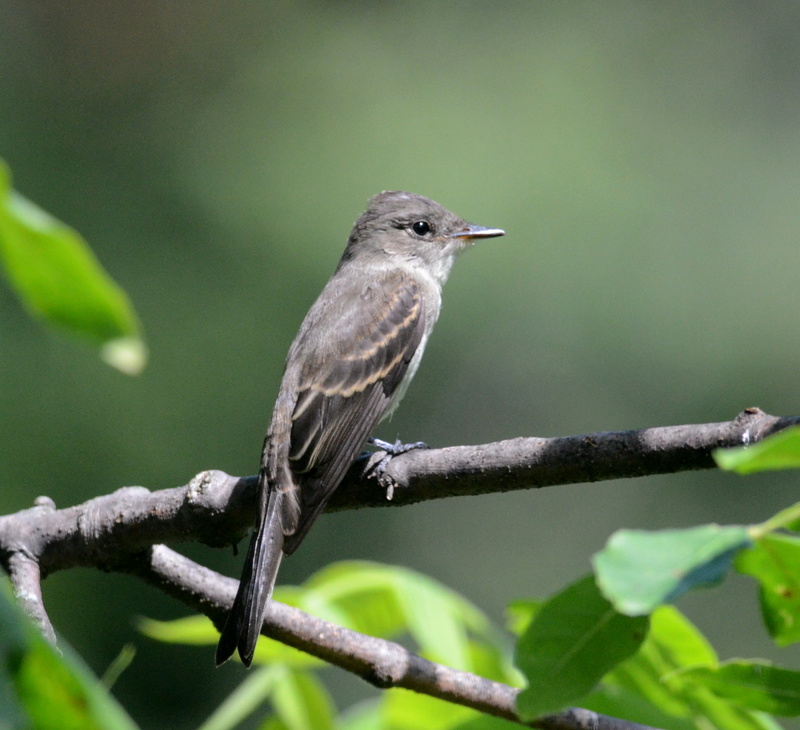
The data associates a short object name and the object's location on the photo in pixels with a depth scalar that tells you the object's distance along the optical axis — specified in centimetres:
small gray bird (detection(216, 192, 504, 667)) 434
